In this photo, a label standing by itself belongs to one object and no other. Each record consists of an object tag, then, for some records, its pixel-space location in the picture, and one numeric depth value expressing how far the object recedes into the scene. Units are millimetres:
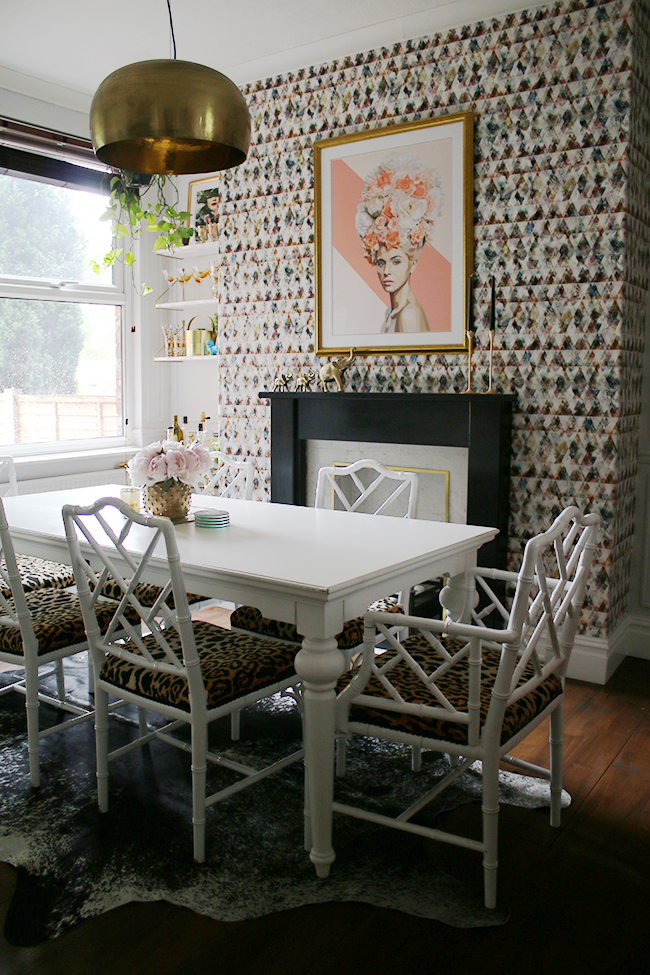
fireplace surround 3459
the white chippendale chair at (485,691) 1714
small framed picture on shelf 4867
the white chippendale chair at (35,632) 2338
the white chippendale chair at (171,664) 1968
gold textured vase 2615
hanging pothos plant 4094
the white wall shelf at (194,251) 4833
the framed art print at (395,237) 3598
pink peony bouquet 2557
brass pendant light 1826
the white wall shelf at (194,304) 4836
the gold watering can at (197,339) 4895
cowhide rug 1849
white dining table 1883
